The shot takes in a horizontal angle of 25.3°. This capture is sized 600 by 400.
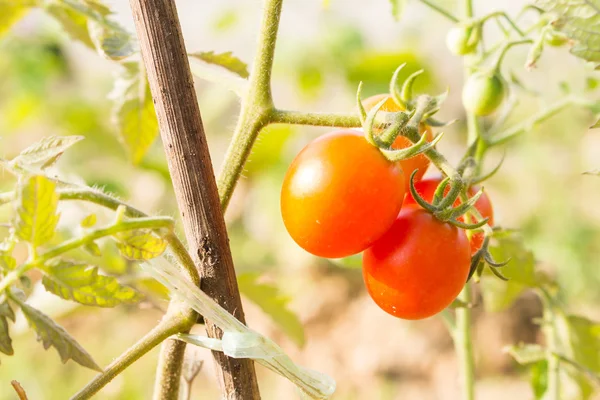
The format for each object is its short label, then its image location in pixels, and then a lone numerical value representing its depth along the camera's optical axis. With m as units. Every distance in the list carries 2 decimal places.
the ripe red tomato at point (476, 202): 0.34
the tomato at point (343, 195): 0.31
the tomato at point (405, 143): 0.33
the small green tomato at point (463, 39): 0.38
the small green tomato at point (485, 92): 0.37
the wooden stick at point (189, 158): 0.31
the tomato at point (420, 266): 0.31
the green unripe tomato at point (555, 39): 0.36
